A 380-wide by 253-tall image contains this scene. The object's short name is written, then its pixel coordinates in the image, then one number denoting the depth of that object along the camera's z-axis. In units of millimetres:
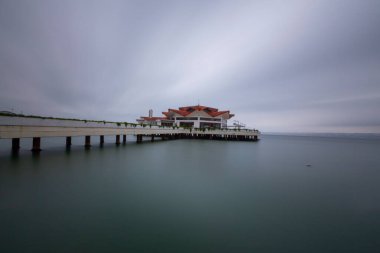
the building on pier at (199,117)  51375
